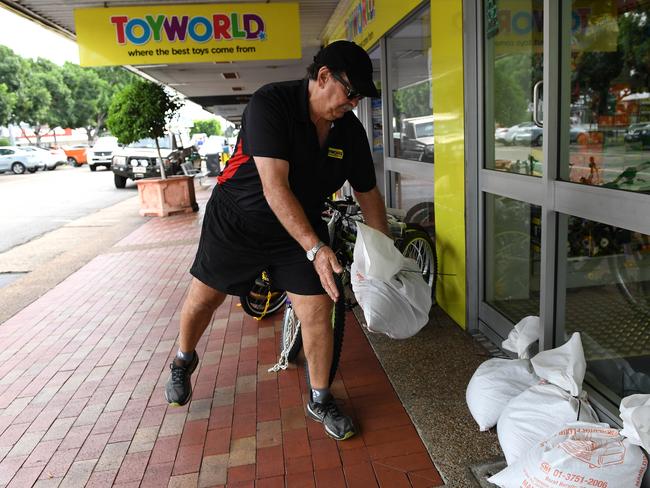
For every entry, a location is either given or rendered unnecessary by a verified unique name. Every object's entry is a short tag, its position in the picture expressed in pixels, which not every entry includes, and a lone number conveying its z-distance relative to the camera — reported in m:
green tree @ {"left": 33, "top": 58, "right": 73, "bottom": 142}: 47.22
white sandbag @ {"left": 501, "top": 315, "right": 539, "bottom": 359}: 3.16
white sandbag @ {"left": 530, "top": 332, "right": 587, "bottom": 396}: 2.55
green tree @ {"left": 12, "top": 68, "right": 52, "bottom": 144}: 41.84
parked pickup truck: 18.60
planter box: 12.20
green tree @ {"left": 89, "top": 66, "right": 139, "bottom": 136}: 54.16
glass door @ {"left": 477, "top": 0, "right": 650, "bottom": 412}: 2.96
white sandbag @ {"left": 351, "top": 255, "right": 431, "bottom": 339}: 2.87
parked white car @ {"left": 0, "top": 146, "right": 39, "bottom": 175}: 30.47
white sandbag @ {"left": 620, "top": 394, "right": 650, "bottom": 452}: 2.05
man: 2.58
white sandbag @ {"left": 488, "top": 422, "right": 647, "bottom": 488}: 2.08
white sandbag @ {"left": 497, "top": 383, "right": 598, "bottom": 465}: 2.47
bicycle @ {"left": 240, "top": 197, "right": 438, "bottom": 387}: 4.55
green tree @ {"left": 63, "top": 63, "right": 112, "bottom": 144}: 50.62
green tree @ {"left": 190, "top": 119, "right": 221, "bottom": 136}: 69.81
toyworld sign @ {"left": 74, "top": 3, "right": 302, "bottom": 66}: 7.04
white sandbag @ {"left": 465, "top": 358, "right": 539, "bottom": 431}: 2.87
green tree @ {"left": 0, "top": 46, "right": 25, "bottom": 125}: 39.09
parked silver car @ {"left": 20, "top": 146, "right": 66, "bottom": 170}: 32.06
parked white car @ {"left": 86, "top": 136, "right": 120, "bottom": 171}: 28.69
